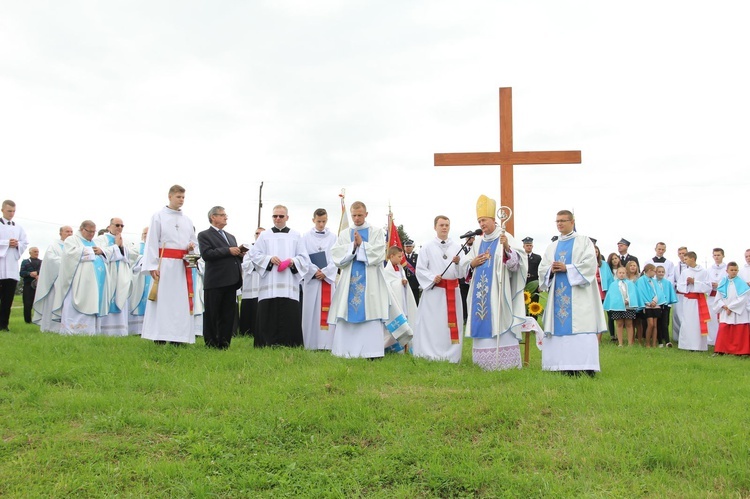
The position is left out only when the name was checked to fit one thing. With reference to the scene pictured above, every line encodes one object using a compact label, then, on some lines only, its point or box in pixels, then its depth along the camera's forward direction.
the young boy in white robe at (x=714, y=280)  14.88
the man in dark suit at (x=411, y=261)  16.25
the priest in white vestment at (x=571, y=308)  8.71
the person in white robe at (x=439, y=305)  10.30
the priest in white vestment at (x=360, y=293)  9.97
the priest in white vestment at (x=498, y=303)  9.27
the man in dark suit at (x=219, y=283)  9.77
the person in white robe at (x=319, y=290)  11.37
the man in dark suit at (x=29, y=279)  16.17
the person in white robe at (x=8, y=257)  12.12
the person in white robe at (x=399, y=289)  11.36
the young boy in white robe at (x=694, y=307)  14.44
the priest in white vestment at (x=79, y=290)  12.33
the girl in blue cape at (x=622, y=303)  14.67
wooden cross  11.37
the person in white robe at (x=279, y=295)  10.52
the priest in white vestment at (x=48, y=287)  12.47
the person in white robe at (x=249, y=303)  12.91
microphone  9.60
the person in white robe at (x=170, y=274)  9.32
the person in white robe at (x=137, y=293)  13.47
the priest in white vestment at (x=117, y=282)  13.07
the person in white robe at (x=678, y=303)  15.57
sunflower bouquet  10.16
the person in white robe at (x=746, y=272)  13.52
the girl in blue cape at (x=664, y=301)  14.96
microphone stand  10.15
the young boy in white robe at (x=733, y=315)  13.17
